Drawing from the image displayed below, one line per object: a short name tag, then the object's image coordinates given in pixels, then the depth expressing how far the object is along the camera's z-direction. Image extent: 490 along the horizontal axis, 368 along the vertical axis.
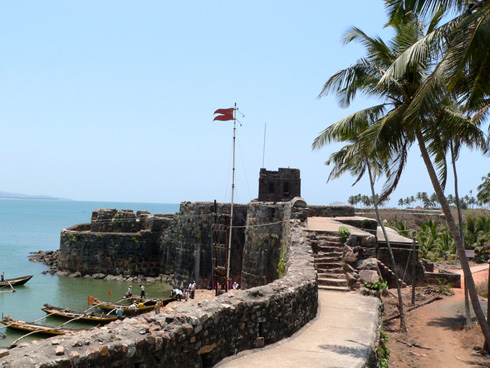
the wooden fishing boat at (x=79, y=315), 23.66
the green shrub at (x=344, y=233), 16.58
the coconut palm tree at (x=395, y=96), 11.06
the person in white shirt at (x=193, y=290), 25.08
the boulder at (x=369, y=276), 14.30
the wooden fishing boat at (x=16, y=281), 33.10
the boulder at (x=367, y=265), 15.18
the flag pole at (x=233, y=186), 21.78
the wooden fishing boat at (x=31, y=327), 21.02
